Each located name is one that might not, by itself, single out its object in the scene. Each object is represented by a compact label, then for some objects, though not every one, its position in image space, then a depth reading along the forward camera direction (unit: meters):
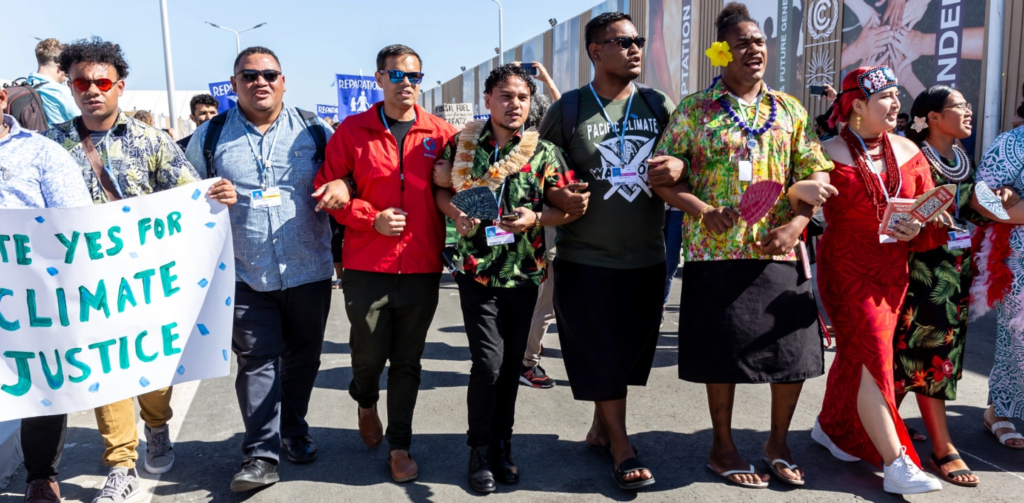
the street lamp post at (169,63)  16.95
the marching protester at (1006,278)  3.74
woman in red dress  3.32
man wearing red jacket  3.52
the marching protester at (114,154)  3.31
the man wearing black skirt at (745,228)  3.26
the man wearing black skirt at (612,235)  3.44
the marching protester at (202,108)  7.10
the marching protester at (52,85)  5.91
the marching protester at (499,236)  3.34
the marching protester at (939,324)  3.55
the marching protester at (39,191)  2.97
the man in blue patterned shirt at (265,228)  3.52
